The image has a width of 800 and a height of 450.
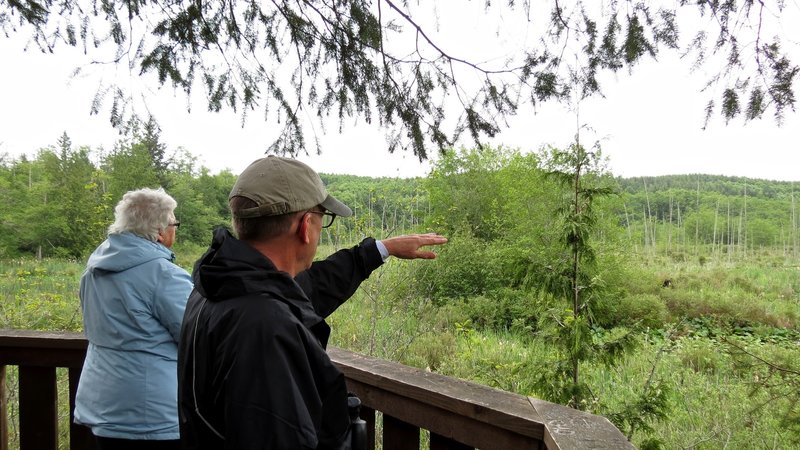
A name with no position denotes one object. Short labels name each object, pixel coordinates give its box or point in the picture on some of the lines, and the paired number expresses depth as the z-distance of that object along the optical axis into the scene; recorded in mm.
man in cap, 901
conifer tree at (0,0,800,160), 2996
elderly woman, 1913
